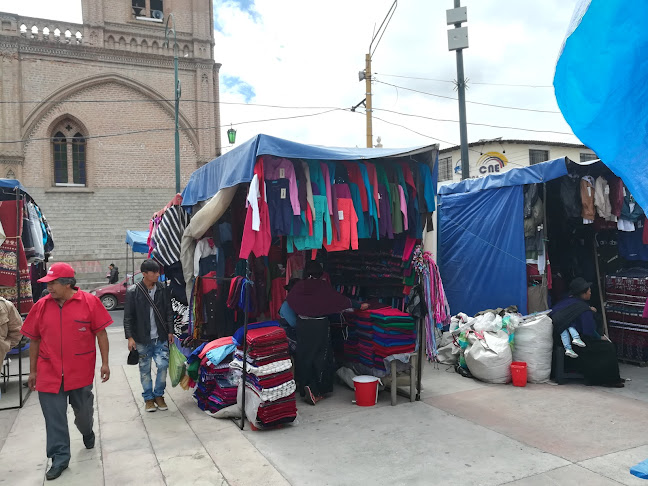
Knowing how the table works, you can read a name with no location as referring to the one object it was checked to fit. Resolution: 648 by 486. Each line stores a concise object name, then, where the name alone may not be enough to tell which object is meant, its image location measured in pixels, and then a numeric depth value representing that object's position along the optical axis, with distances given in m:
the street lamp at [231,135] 18.02
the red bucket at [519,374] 6.37
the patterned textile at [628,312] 7.36
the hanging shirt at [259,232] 5.04
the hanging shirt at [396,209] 6.00
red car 16.55
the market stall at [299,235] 5.26
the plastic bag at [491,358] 6.47
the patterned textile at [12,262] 6.66
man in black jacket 5.52
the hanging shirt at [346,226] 5.59
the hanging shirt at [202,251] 6.42
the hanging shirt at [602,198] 7.25
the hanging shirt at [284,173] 5.26
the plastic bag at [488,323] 6.79
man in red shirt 4.10
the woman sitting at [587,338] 6.24
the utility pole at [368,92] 15.55
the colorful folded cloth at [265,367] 5.01
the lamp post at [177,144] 17.33
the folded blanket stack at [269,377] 4.92
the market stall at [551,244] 7.30
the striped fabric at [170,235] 6.88
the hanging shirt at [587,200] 7.18
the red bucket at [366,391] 5.68
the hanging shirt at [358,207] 5.74
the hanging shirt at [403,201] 5.96
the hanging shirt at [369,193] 5.75
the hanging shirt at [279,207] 5.29
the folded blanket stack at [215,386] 5.36
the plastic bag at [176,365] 6.00
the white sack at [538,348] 6.50
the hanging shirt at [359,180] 5.76
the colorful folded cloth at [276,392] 4.89
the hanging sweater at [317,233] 5.44
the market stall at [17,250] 6.61
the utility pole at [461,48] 10.77
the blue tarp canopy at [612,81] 1.79
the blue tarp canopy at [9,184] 6.85
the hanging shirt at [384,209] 5.93
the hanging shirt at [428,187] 6.10
